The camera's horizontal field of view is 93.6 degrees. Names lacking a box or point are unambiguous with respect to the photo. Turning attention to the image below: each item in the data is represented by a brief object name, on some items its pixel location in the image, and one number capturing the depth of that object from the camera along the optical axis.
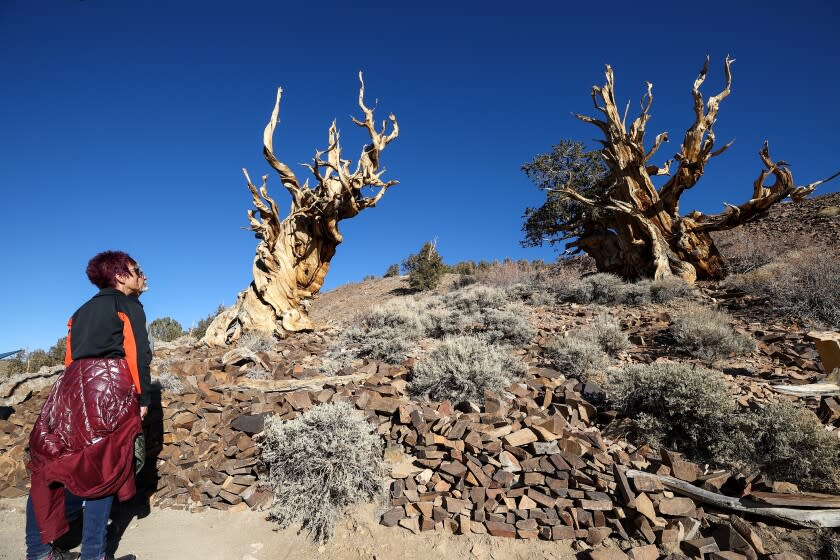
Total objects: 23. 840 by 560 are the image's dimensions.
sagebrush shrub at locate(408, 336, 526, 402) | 5.43
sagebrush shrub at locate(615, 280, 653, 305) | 10.41
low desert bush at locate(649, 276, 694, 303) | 10.34
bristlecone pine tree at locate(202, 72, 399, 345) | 9.56
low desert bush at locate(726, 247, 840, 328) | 7.61
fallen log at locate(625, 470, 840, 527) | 3.11
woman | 2.77
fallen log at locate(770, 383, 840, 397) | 3.59
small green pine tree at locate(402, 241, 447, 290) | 20.27
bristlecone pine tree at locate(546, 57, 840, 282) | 12.19
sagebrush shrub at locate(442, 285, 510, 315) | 10.40
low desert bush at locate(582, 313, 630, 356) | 7.07
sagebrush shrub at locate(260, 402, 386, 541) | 3.87
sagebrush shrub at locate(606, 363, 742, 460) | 4.21
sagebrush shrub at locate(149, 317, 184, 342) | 14.44
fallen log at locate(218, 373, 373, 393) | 5.84
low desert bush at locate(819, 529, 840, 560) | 2.91
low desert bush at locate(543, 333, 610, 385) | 6.04
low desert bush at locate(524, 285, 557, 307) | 11.12
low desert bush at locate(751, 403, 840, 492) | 3.60
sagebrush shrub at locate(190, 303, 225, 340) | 13.78
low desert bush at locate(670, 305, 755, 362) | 6.36
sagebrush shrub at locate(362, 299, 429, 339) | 8.59
